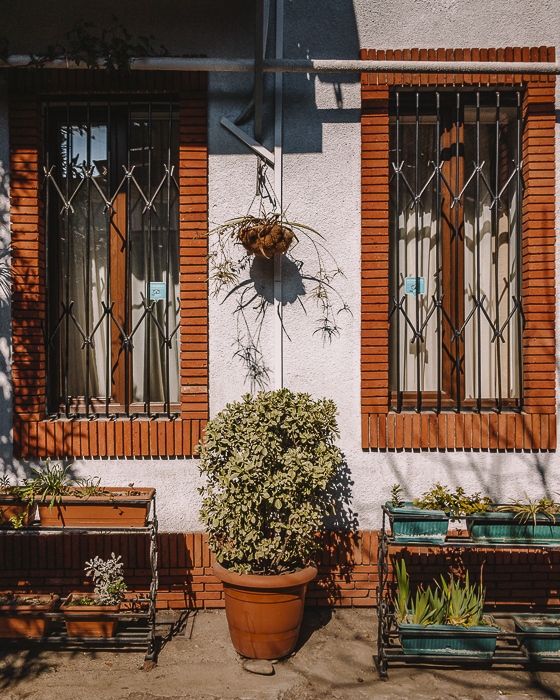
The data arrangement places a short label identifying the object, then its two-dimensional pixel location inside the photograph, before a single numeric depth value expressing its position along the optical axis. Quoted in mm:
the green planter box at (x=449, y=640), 3967
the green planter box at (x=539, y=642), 4035
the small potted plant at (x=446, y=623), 3975
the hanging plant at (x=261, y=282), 4859
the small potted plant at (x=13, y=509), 4281
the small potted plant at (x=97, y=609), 4211
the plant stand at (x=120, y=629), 4141
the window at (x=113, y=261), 5062
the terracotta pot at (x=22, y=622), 4191
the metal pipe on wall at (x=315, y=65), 4609
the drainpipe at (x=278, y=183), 4812
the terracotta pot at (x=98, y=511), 4250
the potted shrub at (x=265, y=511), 4105
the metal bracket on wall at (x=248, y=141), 4789
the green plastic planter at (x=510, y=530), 4133
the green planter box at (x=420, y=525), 4141
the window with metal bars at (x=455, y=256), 5062
